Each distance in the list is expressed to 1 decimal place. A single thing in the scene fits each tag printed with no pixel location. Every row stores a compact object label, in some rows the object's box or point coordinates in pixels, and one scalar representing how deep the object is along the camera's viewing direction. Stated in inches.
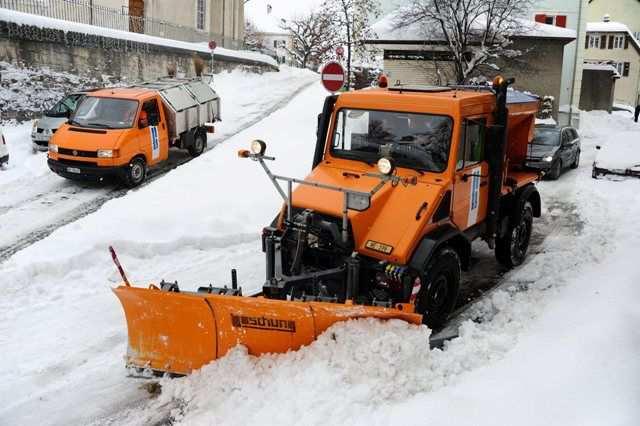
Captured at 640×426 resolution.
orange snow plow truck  215.2
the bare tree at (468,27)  941.8
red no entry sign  420.2
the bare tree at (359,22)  1055.0
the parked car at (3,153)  542.0
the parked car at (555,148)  635.5
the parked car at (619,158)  606.9
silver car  608.7
